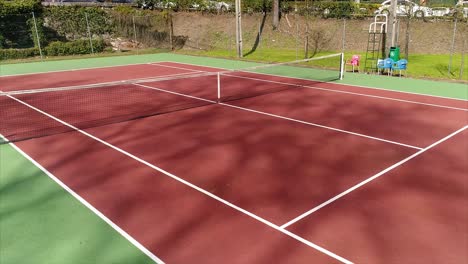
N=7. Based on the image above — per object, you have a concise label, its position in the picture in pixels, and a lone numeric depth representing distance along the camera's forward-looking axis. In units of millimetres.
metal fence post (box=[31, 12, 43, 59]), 26353
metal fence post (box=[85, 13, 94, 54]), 28938
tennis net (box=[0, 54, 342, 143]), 10898
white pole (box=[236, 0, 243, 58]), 24391
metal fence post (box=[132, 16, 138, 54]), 31722
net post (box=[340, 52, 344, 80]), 16655
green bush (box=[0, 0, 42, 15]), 28281
